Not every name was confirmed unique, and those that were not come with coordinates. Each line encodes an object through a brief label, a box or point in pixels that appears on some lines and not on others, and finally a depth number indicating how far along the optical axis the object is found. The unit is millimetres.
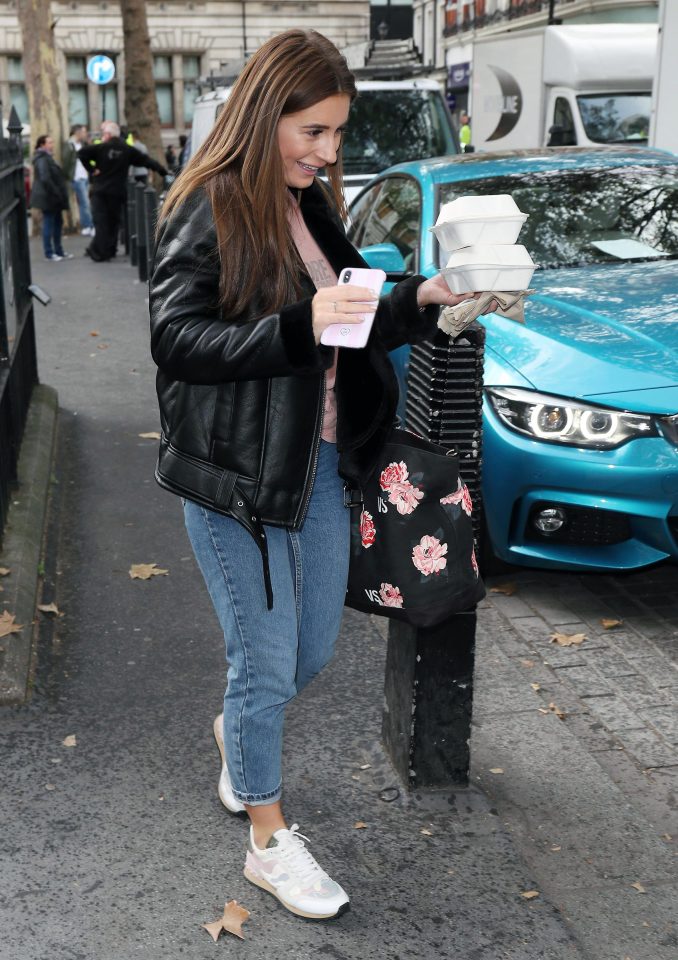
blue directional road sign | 24656
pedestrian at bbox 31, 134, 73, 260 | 17859
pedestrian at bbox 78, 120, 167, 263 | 17578
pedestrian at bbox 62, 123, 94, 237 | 24125
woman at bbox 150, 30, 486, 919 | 2396
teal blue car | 4312
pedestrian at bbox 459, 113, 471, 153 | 28419
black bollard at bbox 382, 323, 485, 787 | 3133
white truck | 18859
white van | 13508
